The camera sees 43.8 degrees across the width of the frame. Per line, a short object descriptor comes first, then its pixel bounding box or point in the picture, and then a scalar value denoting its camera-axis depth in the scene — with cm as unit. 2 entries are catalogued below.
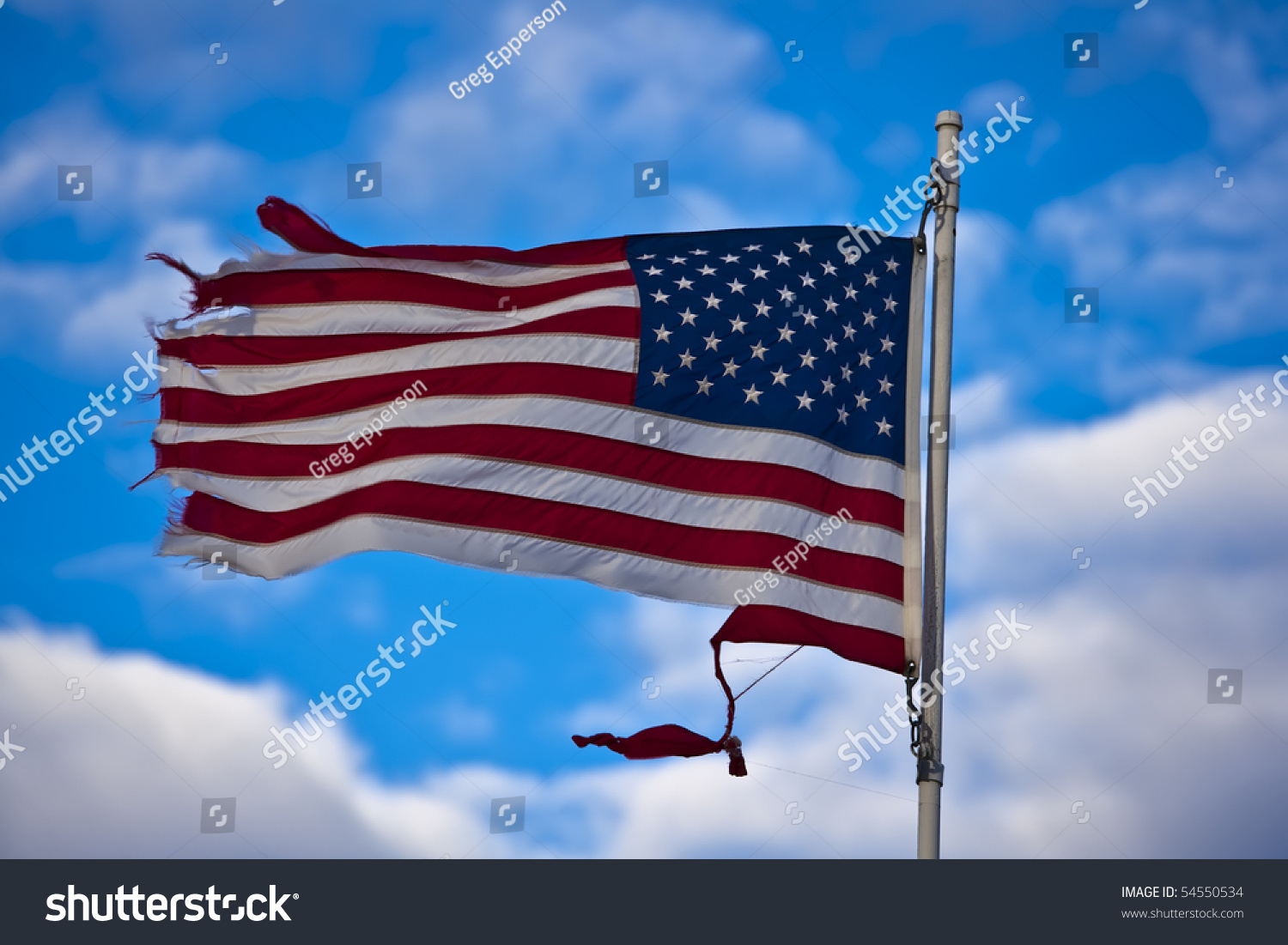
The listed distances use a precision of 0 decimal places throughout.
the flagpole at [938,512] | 1316
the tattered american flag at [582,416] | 1463
